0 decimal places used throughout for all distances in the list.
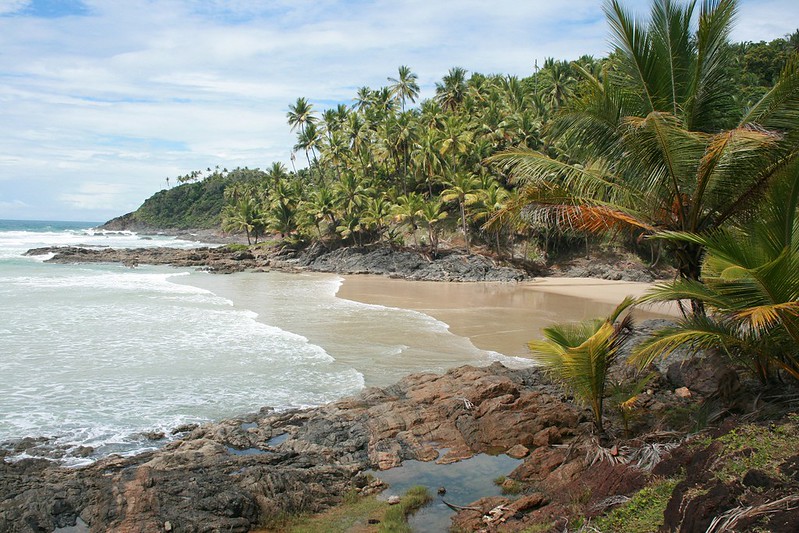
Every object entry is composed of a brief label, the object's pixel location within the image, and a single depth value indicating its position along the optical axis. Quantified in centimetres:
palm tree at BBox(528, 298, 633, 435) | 732
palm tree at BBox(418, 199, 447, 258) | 4291
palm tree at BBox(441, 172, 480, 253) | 4150
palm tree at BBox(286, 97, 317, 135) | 6259
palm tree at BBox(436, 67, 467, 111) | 5719
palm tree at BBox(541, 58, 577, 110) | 5062
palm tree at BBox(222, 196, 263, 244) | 6531
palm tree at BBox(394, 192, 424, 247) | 4397
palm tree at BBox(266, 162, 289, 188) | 6656
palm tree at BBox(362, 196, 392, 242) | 4725
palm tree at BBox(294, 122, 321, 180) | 6075
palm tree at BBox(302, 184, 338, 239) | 4969
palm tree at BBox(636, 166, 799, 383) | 573
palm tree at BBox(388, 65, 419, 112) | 5803
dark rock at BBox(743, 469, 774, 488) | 468
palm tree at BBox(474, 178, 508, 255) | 4034
